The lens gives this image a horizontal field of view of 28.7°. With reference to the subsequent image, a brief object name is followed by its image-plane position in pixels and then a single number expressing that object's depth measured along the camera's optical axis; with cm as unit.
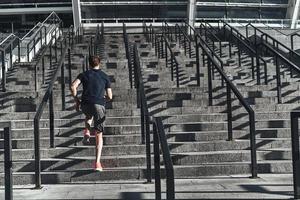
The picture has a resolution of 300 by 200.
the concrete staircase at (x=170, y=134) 895
